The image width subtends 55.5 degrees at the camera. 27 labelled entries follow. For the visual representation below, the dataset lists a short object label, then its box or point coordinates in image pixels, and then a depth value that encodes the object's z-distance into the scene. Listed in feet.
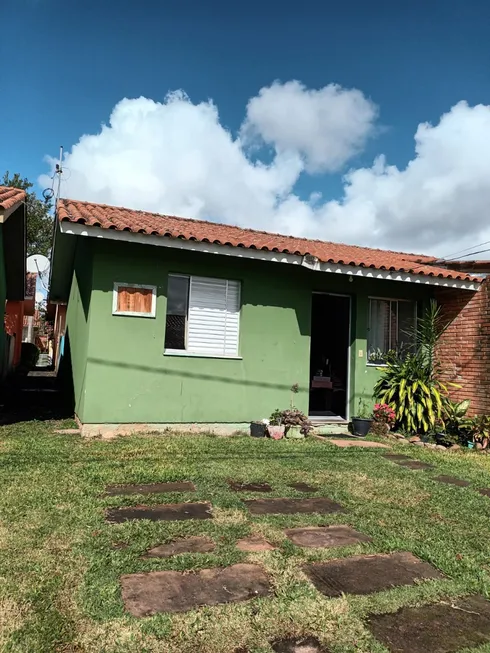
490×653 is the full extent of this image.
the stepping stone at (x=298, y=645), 7.47
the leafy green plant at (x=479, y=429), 28.45
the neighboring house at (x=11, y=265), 27.53
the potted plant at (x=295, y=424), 27.40
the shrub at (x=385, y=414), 29.94
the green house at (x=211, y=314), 24.56
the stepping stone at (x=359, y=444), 25.97
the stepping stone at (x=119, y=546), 10.87
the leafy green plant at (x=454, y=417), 29.40
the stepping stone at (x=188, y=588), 8.58
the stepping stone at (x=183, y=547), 10.80
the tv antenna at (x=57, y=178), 48.57
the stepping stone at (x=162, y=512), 13.08
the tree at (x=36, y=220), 111.34
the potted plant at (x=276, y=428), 26.78
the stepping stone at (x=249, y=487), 16.37
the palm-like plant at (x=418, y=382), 29.73
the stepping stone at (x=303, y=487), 16.80
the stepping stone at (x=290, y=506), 14.33
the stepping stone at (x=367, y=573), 9.73
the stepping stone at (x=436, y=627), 7.88
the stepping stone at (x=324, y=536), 12.05
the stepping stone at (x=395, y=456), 23.43
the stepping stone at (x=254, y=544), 11.40
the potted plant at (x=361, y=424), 29.66
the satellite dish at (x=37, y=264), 50.57
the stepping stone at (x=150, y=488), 15.40
